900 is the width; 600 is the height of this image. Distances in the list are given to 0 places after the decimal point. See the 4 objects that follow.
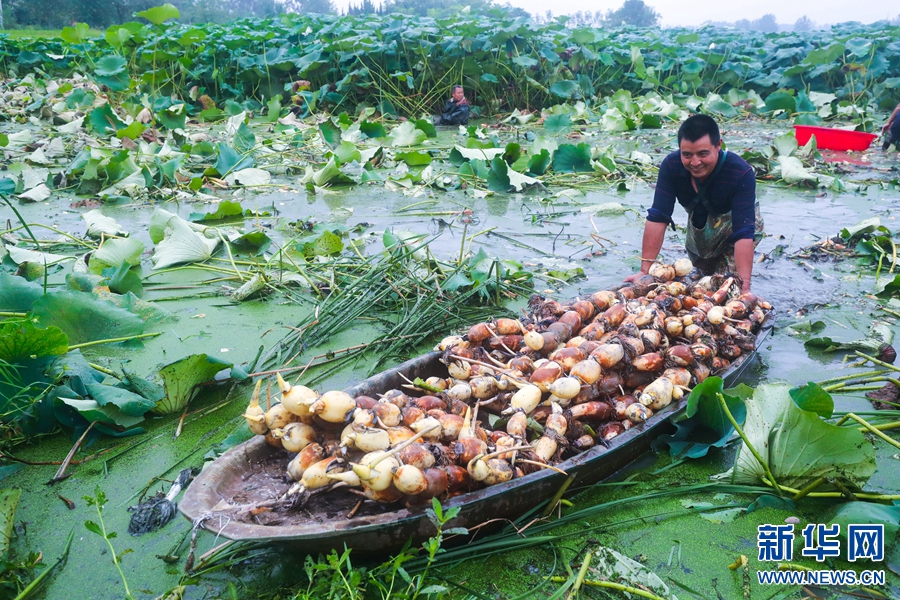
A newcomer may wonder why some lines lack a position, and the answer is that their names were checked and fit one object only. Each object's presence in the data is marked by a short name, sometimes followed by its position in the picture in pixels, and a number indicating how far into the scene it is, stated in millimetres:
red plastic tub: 6578
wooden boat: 1447
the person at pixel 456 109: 9234
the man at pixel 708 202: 3121
